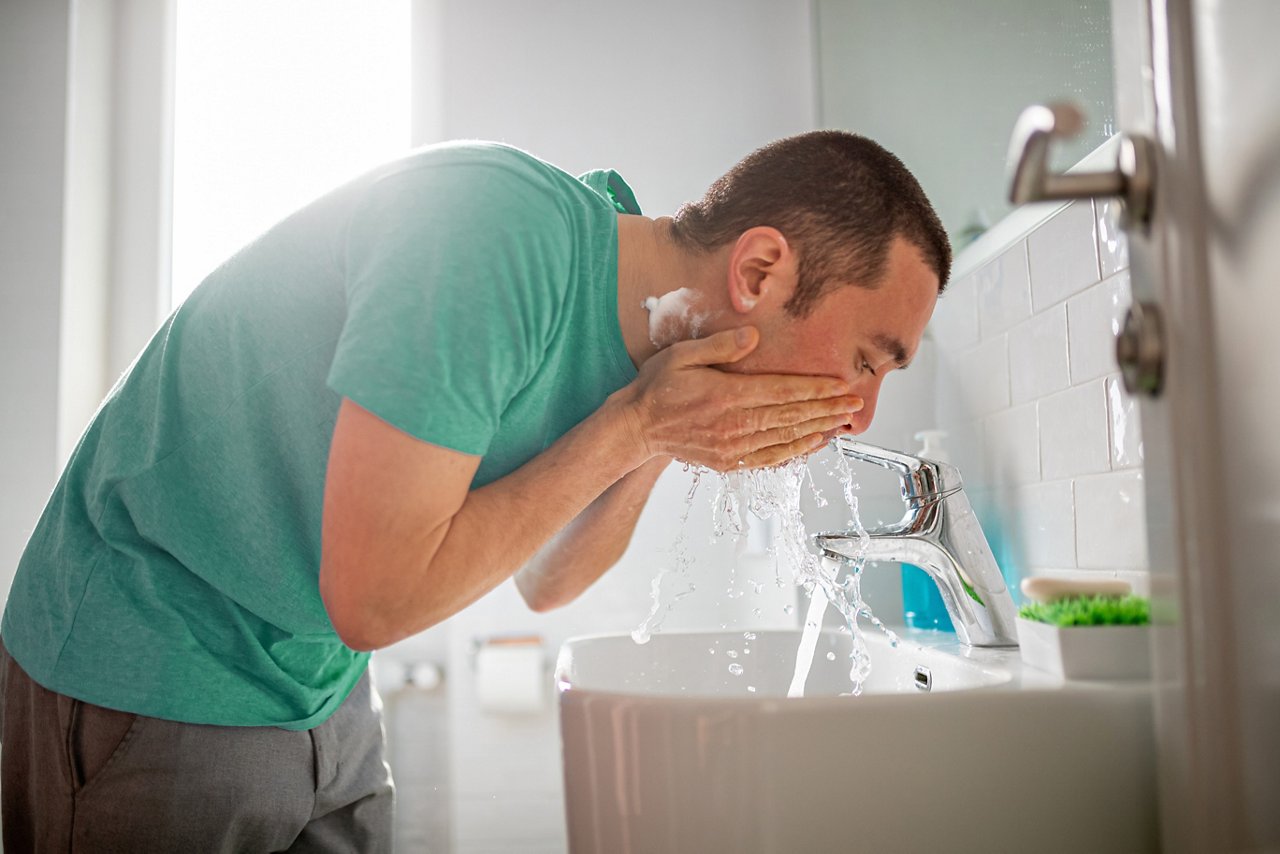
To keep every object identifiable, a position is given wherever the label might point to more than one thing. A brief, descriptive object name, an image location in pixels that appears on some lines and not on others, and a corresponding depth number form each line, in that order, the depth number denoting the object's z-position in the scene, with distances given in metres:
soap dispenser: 1.15
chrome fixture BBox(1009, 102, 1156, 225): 0.46
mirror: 0.94
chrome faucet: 0.90
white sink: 0.53
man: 0.65
